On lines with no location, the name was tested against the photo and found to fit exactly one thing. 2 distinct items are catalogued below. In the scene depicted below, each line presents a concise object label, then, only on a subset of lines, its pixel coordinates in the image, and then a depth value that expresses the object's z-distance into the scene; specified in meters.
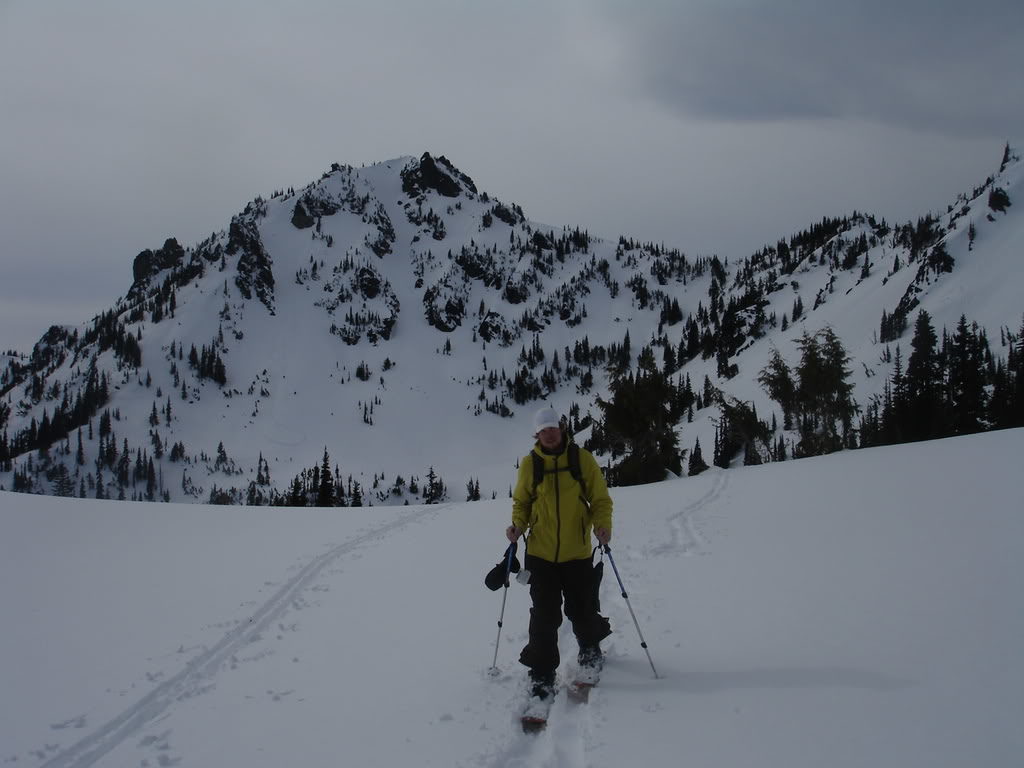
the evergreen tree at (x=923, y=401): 54.41
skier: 5.83
